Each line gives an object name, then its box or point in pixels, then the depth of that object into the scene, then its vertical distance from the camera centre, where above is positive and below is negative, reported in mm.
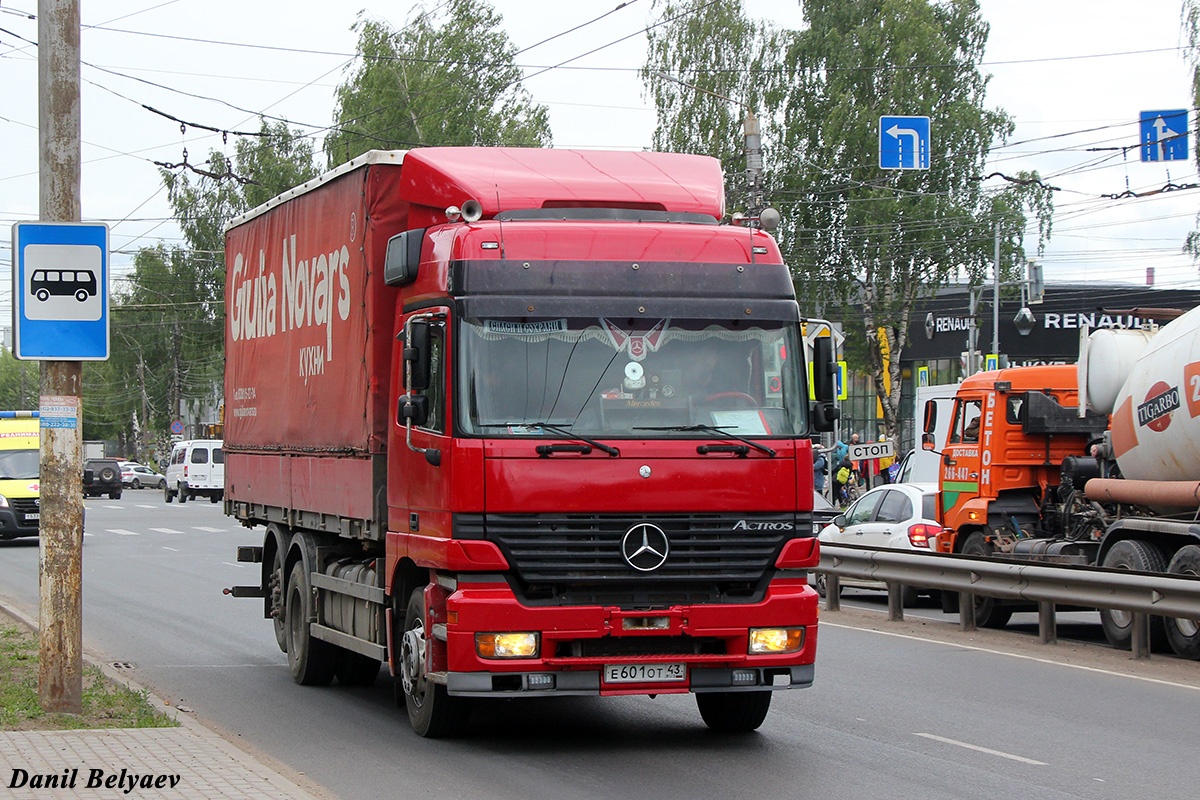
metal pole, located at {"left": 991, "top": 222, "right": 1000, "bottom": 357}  44156 +4390
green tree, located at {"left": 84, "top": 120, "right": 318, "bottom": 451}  59281 +7609
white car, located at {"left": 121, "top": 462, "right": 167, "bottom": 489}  80900 -1268
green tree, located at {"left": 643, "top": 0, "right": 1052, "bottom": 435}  46656 +9040
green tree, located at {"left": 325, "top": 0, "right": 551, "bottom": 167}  51531 +12664
